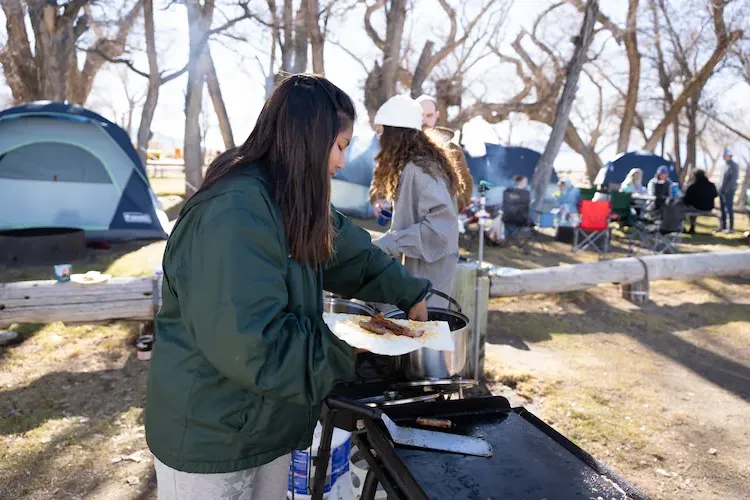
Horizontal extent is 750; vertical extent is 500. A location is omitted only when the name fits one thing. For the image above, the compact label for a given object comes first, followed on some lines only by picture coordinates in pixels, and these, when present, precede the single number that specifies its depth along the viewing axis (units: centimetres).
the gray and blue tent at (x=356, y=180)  1321
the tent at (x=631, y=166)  1667
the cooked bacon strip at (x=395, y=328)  168
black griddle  142
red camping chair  998
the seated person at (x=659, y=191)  1087
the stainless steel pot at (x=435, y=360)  204
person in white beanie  320
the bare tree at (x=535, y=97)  2005
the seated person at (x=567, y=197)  1284
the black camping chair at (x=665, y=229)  991
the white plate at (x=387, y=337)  146
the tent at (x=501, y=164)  1487
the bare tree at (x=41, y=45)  1223
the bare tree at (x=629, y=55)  1755
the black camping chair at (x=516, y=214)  1041
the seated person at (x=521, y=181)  1162
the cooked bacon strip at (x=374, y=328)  163
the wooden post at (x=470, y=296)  439
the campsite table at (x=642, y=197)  1111
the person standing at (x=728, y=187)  1319
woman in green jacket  125
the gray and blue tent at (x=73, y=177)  845
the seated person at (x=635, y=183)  1338
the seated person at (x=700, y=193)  1259
